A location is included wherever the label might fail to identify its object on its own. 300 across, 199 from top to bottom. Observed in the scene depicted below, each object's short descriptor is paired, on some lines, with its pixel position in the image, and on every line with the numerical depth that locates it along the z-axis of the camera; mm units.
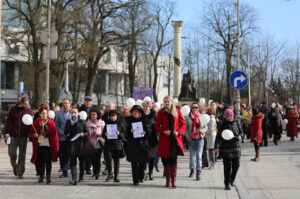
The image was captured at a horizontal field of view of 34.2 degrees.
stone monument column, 37469
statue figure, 30453
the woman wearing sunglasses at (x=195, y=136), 11484
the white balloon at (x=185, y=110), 12047
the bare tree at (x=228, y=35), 49062
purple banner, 21450
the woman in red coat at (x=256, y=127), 14657
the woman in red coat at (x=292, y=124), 23609
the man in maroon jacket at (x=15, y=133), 11531
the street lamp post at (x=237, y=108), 24500
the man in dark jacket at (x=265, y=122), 20484
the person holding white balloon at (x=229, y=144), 9888
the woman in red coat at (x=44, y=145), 10750
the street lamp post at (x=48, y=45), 25234
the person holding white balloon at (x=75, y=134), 10664
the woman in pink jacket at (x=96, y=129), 11258
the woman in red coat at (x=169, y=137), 10055
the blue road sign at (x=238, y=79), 18797
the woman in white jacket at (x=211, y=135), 13000
